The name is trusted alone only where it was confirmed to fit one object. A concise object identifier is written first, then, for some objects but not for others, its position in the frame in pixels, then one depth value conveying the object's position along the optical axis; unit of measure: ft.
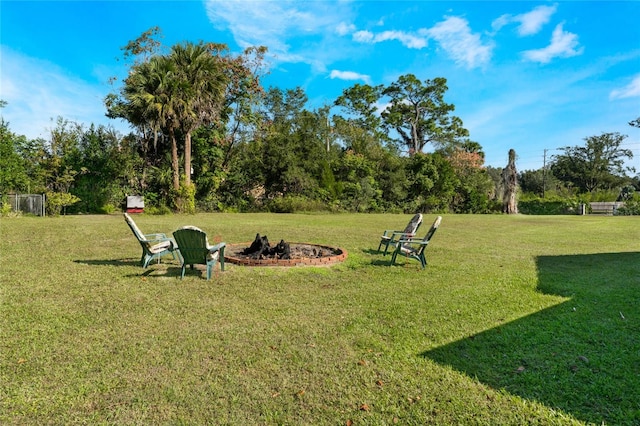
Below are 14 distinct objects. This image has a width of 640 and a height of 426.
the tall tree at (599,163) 163.84
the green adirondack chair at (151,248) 20.44
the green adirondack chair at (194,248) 17.93
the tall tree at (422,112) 133.28
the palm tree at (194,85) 64.08
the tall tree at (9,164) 51.80
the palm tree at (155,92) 61.57
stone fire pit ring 21.89
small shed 68.13
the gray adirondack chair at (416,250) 22.49
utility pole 151.02
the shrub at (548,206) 102.32
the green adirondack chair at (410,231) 26.58
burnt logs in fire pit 22.98
